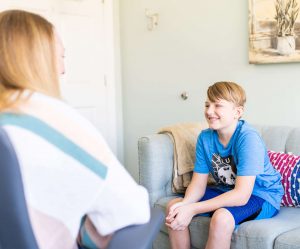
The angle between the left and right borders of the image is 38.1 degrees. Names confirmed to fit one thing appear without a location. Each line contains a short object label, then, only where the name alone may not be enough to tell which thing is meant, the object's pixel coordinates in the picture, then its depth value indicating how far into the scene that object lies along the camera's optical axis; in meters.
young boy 1.88
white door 3.30
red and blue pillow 2.06
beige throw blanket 2.31
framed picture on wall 2.54
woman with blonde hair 0.89
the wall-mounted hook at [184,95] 3.23
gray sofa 1.96
